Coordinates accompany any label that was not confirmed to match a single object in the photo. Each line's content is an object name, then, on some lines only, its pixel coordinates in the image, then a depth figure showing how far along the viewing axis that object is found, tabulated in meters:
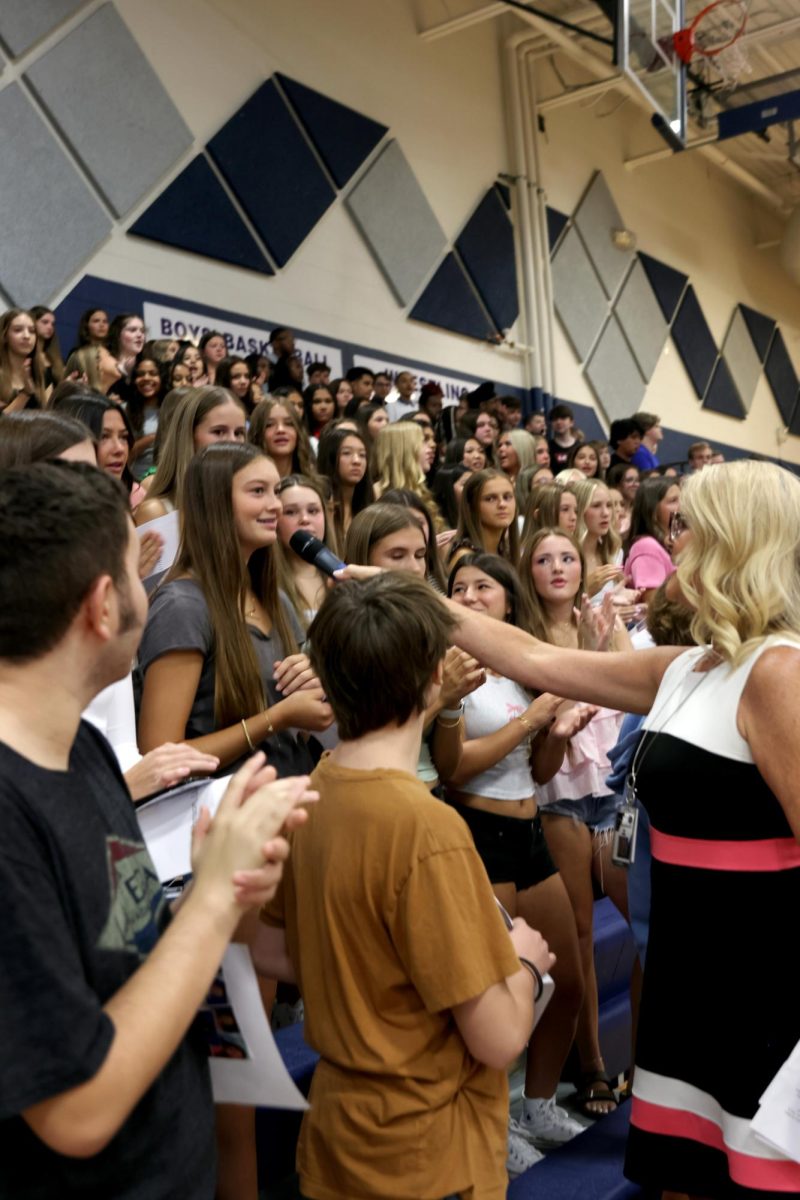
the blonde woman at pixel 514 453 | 6.93
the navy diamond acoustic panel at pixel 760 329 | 15.62
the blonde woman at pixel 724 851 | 1.56
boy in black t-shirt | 0.92
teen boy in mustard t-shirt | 1.40
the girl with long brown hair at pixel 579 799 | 2.94
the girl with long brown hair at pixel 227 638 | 2.16
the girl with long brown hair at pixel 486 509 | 4.38
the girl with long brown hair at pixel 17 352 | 5.29
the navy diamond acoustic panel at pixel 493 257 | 10.21
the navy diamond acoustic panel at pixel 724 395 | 14.59
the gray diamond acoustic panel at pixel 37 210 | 6.27
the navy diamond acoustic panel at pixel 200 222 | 7.20
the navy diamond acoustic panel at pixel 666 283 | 13.25
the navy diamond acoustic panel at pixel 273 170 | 7.76
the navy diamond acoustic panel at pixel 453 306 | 9.68
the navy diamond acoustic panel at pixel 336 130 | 8.33
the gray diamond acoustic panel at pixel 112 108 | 6.60
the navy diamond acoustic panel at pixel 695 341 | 13.90
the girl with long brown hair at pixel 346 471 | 4.53
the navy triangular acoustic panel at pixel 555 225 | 11.41
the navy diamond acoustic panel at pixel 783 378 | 16.23
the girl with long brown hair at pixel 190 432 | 3.15
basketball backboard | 7.24
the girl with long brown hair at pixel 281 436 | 4.35
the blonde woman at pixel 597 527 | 4.95
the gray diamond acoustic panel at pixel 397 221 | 8.96
